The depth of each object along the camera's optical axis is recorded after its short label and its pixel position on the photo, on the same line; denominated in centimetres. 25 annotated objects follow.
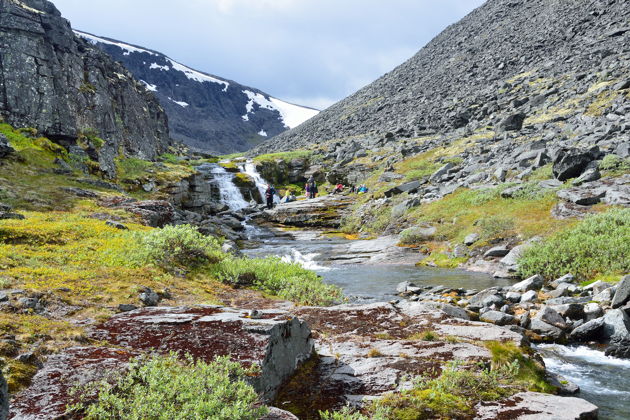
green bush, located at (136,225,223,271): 1048
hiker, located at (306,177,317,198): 4384
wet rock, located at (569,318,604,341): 890
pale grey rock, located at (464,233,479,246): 1910
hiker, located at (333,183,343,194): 4428
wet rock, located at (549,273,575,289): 1294
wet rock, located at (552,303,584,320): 977
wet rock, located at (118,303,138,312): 651
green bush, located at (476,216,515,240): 1848
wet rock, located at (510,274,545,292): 1277
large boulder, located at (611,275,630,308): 943
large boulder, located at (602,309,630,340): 849
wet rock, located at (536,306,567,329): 938
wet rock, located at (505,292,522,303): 1186
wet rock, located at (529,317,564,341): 905
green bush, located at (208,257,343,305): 1023
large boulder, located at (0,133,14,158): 2013
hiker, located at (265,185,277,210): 4184
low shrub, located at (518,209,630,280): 1319
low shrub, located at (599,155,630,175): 1854
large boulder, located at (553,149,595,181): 1988
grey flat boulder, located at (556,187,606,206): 1734
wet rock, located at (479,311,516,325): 979
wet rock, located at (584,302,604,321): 958
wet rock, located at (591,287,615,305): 1018
